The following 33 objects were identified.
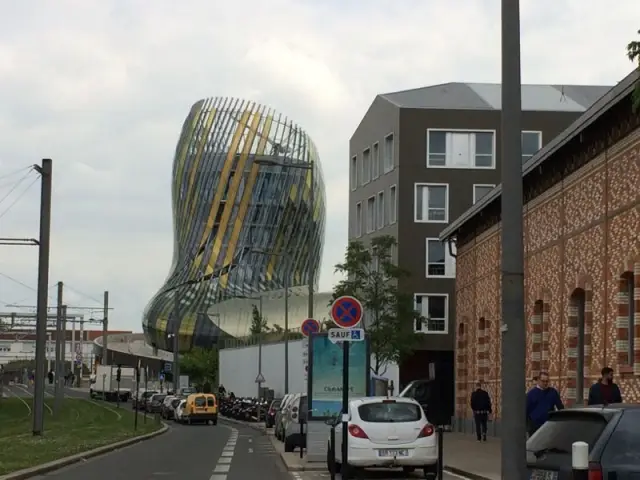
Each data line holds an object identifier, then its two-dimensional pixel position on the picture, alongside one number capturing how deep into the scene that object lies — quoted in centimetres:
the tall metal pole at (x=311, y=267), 4536
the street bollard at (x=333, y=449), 2269
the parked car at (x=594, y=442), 1023
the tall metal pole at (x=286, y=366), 5838
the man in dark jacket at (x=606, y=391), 2095
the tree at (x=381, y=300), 5022
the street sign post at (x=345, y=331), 1799
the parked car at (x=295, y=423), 3344
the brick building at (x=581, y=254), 2628
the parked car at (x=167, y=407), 7988
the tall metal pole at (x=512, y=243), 1308
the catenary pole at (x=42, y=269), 3894
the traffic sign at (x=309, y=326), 3547
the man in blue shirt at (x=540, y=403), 2159
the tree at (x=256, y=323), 10970
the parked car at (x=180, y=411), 7169
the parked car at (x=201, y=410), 6925
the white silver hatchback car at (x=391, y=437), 2172
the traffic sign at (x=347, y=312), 1902
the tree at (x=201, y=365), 12356
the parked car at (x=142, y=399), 9344
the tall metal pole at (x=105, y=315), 10579
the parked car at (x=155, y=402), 8525
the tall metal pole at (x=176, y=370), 9585
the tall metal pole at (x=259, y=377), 6791
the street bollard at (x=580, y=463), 856
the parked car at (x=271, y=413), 5634
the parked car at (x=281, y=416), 3951
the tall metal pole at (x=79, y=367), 16298
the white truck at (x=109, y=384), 11038
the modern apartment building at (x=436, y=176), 6394
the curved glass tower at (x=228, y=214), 13325
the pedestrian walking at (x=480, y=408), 3728
